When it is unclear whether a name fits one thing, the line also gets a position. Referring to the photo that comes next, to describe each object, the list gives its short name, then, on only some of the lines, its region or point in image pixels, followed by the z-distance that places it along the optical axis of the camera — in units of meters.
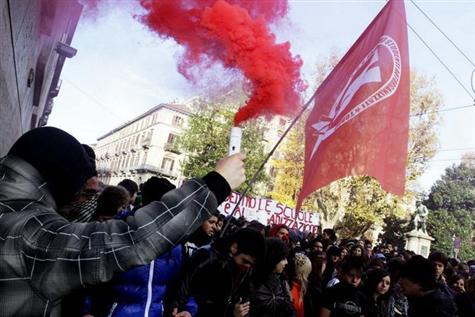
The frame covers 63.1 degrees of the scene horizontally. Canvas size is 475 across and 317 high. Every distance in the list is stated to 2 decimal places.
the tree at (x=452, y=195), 47.91
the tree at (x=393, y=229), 35.51
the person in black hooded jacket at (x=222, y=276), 3.13
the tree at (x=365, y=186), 24.27
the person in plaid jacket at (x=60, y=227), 1.11
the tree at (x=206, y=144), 27.97
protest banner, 15.56
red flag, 4.11
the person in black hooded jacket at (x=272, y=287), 3.82
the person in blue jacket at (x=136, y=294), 2.55
